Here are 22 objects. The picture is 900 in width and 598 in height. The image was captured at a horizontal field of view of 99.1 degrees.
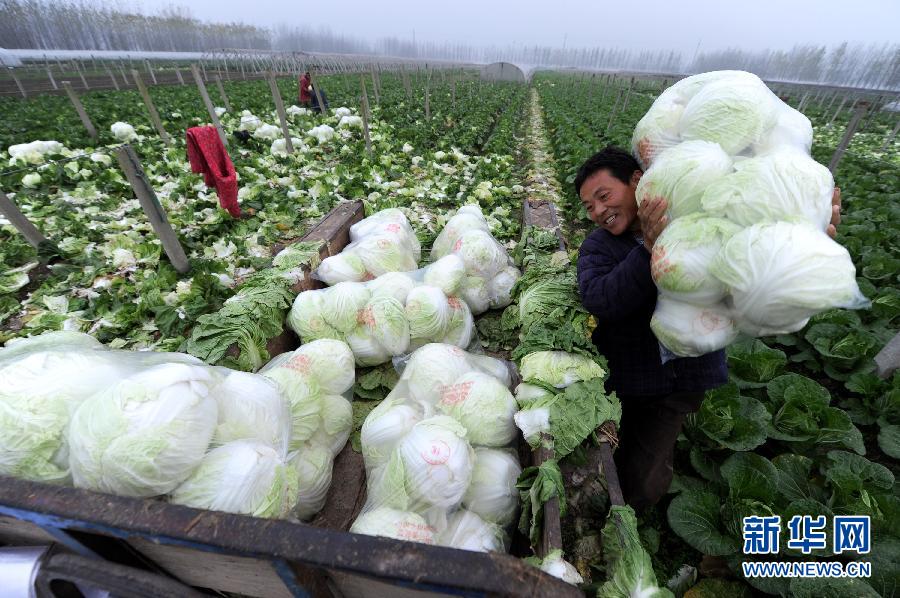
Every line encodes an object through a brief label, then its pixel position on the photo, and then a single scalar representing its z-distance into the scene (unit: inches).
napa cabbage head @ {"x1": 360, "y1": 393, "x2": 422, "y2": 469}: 92.1
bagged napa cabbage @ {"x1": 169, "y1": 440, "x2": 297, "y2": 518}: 63.9
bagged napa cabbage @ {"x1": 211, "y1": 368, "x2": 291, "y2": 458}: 76.0
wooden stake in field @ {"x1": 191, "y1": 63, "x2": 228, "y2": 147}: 369.7
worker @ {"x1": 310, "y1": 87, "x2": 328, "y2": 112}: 637.0
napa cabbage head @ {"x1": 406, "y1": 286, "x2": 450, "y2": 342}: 128.6
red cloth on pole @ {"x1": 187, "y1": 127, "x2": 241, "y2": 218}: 215.0
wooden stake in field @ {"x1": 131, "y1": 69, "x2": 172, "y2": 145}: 331.6
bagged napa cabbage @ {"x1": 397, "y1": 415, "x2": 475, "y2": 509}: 76.8
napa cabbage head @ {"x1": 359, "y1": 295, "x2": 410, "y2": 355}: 127.0
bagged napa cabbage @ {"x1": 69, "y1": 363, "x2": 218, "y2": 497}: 59.0
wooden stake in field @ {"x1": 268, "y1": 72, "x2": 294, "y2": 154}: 354.3
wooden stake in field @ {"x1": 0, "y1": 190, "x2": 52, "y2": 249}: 166.4
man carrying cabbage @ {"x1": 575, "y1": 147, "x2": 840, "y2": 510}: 80.6
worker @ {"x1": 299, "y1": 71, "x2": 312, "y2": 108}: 624.1
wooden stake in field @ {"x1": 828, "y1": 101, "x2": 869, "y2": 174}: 201.0
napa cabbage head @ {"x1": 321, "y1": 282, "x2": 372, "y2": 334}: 130.3
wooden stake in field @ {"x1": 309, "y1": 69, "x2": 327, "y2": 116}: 538.6
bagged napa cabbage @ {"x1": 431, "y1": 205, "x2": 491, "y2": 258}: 182.4
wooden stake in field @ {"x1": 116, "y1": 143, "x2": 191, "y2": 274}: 144.4
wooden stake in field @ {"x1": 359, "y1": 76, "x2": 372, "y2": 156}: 350.6
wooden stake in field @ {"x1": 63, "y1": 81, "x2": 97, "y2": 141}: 342.0
